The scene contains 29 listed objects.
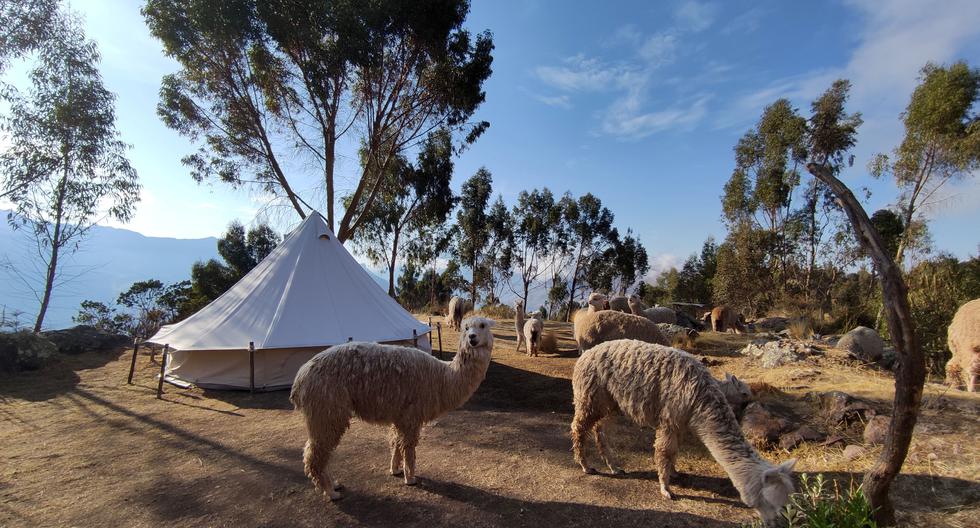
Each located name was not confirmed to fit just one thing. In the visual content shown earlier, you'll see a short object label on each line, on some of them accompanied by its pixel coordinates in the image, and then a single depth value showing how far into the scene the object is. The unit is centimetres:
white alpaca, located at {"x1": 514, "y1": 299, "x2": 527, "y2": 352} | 1235
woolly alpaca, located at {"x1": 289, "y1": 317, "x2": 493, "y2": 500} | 387
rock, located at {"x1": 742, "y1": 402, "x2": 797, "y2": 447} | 474
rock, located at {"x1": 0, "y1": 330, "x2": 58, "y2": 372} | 934
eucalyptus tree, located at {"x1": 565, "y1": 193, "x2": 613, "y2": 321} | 2692
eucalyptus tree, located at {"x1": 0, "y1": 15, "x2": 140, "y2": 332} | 1101
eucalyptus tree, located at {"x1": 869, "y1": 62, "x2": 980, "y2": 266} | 1266
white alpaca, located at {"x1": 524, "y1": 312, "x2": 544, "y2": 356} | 1113
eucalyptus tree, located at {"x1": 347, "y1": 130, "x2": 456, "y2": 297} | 1819
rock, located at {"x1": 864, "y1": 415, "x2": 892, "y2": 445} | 422
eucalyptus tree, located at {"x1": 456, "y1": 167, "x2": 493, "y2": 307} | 2497
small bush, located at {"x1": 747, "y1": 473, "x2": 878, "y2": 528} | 250
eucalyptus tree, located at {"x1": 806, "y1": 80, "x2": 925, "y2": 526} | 237
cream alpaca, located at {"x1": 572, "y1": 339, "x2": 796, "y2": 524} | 304
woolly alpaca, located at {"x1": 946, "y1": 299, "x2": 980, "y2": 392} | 495
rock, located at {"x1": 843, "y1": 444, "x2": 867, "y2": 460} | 412
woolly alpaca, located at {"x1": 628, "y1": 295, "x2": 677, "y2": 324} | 1326
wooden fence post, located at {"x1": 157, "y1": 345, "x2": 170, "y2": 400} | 753
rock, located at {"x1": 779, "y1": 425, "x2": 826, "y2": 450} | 457
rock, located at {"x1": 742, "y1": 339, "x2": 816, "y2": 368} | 757
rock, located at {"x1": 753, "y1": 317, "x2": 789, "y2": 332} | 1414
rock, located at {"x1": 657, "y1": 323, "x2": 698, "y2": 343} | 1064
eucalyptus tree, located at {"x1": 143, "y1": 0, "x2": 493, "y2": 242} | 1135
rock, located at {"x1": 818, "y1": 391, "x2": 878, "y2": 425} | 466
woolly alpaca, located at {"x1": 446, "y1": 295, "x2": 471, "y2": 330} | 1571
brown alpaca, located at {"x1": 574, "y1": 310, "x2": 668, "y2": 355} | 794
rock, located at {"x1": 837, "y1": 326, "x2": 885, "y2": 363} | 757
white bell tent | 783
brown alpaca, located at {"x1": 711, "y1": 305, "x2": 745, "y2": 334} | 1454
